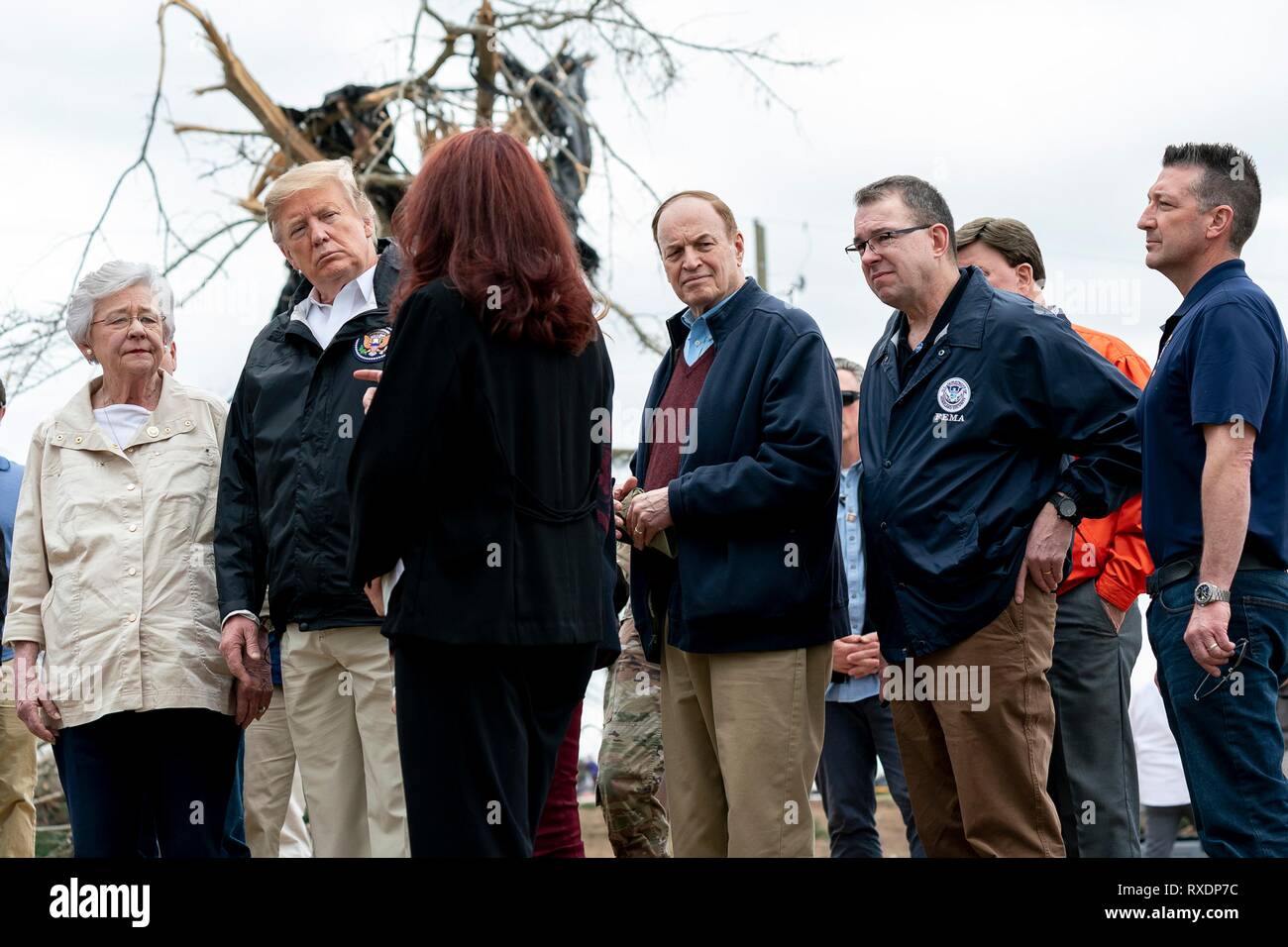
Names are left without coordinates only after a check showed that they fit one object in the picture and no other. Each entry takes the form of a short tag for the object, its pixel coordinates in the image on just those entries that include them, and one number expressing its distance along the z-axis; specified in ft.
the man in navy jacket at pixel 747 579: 11.27
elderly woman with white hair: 11.70
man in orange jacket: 13.12
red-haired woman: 8.80
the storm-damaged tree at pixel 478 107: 26.03
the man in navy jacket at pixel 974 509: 11.23
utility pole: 38.75
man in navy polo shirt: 10.20
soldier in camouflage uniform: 13.78
